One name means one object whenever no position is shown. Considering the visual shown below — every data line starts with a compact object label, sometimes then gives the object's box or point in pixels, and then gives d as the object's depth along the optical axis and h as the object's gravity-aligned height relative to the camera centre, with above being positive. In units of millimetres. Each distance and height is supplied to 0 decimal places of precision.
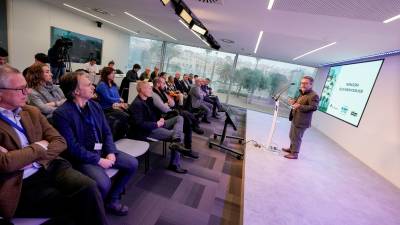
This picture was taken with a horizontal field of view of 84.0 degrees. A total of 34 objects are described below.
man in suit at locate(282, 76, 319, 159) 3445 -366
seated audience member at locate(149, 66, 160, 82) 6716 -503
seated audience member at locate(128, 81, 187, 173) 2680 -827
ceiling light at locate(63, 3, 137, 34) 6201 +867
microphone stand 3672 -385
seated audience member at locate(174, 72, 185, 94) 7134 -697
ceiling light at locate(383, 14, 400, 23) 2547 +956
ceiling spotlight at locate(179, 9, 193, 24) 3782 +809
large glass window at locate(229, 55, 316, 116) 9633 -106
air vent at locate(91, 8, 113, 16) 5652 +888
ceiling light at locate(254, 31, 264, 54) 4904 +931
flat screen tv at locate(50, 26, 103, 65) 6902 -61
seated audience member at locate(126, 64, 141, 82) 6189 -592
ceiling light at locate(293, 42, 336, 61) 4737 +912
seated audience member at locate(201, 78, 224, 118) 6848 -970
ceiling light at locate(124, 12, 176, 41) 5537 +863
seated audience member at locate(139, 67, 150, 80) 6424 -562
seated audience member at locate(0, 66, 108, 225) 1250 -841
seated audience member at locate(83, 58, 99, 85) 6799 -689
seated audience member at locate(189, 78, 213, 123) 4982 -661
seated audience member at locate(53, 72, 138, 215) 1691 -763
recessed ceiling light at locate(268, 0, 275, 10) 2774 +940
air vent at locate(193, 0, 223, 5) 3176 +932
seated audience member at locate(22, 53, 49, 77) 3387 -337
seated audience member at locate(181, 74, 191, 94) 7364 -712
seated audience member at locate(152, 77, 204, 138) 3217 -715
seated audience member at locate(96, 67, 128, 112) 3488 -681
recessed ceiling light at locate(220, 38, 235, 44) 6629 +893
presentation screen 5044 +126
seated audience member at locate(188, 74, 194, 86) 8442 -564
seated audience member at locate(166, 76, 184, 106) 5391 -781
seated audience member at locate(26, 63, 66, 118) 2426 -600
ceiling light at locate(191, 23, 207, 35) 4680 +778
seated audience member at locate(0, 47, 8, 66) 3629 -461
